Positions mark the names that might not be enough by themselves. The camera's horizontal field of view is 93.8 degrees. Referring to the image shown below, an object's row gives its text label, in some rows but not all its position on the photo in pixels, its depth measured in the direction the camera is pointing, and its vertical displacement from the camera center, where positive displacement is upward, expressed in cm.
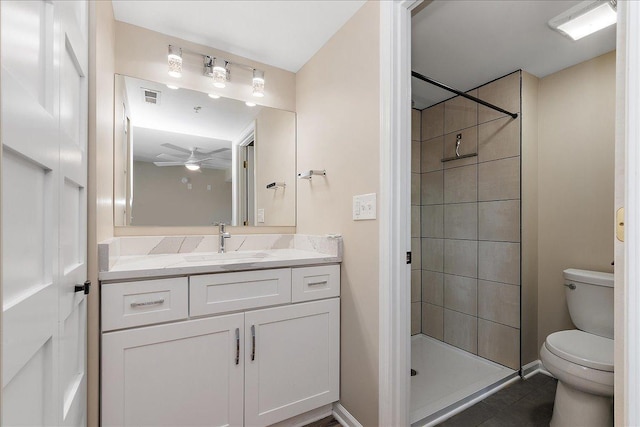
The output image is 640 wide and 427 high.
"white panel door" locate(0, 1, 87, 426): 48 +0
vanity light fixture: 182 +93
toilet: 145 -75
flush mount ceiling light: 151 +103
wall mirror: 180 +35
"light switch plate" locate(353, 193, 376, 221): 149 +3
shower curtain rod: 200 +80
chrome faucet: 195 -15
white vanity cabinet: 121 -66
